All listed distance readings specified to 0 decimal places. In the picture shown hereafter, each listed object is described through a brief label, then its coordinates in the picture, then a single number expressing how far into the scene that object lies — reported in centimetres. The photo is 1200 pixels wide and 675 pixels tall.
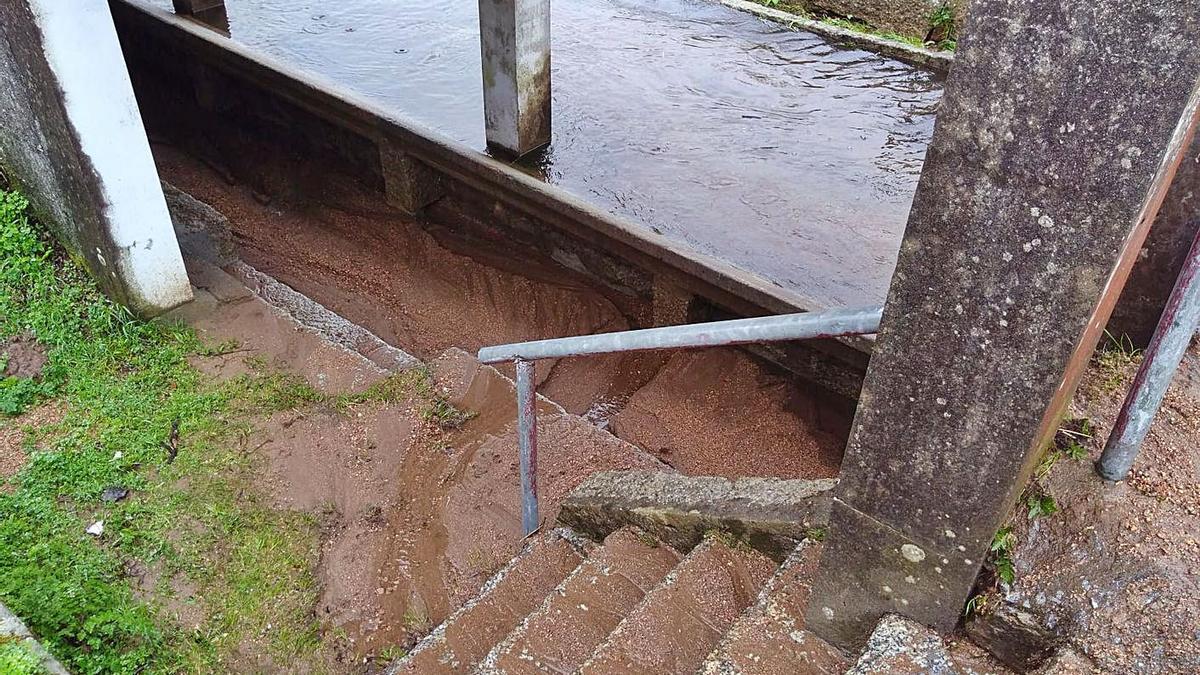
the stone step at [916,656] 188
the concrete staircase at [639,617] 223
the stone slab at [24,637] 262
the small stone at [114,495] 416
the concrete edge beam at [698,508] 262
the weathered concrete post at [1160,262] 265
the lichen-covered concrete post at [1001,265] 130
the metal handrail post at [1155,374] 177
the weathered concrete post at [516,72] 652
